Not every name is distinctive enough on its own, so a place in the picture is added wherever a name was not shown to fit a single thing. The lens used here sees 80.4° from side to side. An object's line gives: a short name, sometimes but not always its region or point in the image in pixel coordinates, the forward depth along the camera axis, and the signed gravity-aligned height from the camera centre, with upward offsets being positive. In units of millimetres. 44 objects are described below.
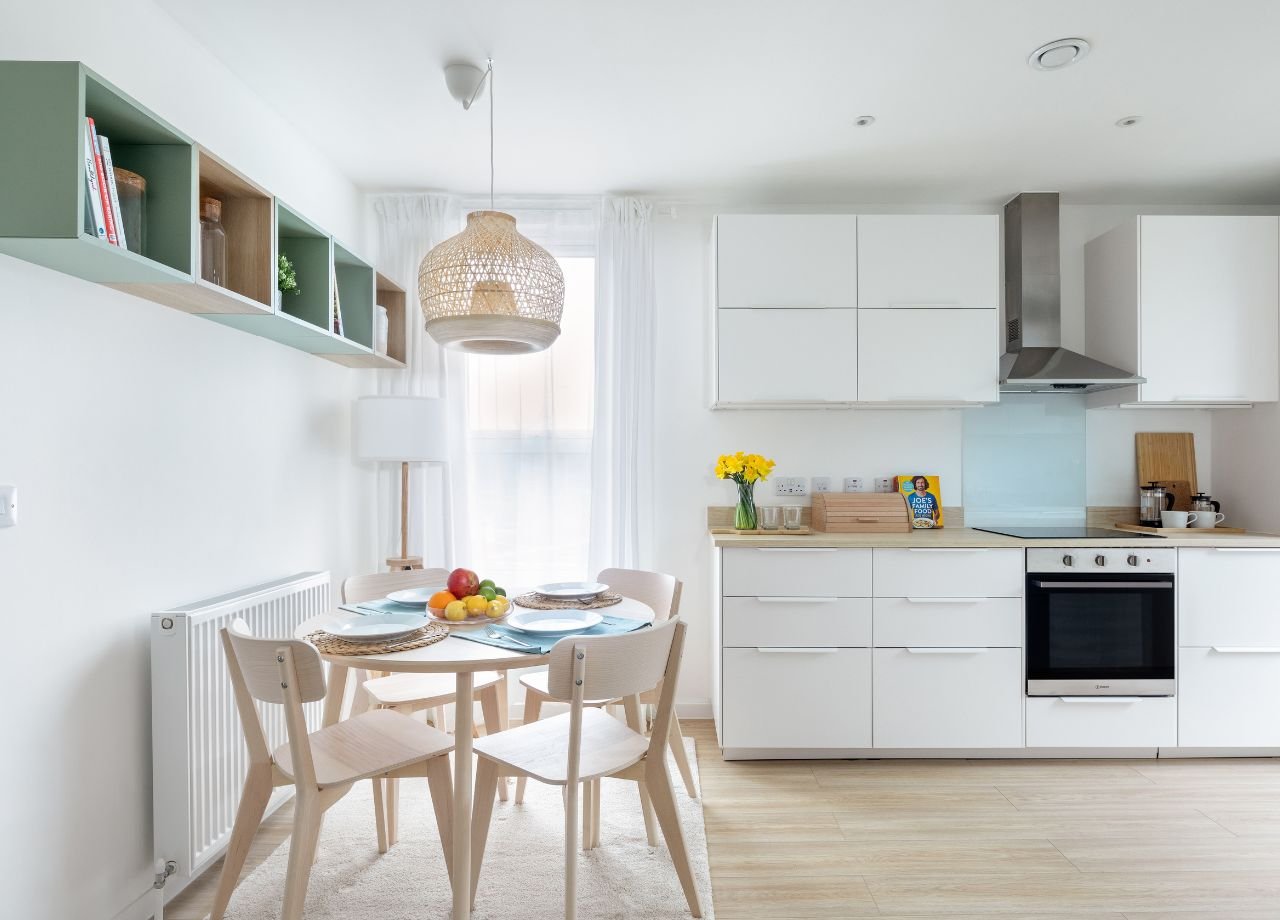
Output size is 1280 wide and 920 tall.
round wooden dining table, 1818 -482
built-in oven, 3152 -666
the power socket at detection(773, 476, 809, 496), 3734 -83
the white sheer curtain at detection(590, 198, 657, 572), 3650 +390
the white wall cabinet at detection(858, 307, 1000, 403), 3369 +504
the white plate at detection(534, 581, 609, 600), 2535 -412
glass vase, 3494 -189
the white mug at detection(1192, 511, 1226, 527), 3506 -231
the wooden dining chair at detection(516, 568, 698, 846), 2680 -500
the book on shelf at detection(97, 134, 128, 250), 1615 +604
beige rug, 2117 -1227
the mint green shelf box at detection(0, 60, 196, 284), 1484 +622
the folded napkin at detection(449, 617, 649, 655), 1925 -452
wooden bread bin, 3467 -205
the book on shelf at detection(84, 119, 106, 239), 1565 +581
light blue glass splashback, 3740 +30
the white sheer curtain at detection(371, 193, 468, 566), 3654 +441
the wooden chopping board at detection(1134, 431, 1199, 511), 3725 +35
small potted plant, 2488 +636
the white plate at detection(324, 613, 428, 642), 1962 -425
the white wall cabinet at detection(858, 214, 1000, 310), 3361 +924
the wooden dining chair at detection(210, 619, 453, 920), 1730 -751
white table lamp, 3197 +166
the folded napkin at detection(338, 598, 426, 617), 2344 -435
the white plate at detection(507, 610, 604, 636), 2076 -436
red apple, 2289 -350
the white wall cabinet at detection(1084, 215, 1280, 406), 3375 +719
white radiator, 2043 -760
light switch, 1617 -79
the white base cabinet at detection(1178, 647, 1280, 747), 3164 -924
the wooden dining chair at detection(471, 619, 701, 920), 1832 -766
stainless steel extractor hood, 3590 +891
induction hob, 3260 -287
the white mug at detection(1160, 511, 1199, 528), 3477 -227
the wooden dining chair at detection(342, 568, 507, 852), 2490 -757
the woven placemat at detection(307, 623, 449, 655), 1902 -453
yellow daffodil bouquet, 3473 -22
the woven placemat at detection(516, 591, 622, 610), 2448 -441
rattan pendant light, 2139 +519
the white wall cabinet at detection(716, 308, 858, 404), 3363 +505
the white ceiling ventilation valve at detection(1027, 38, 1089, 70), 2373 +1329
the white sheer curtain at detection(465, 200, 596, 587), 3727 +109
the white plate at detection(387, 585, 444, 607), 2424 -417
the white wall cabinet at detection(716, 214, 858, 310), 3355 +919
